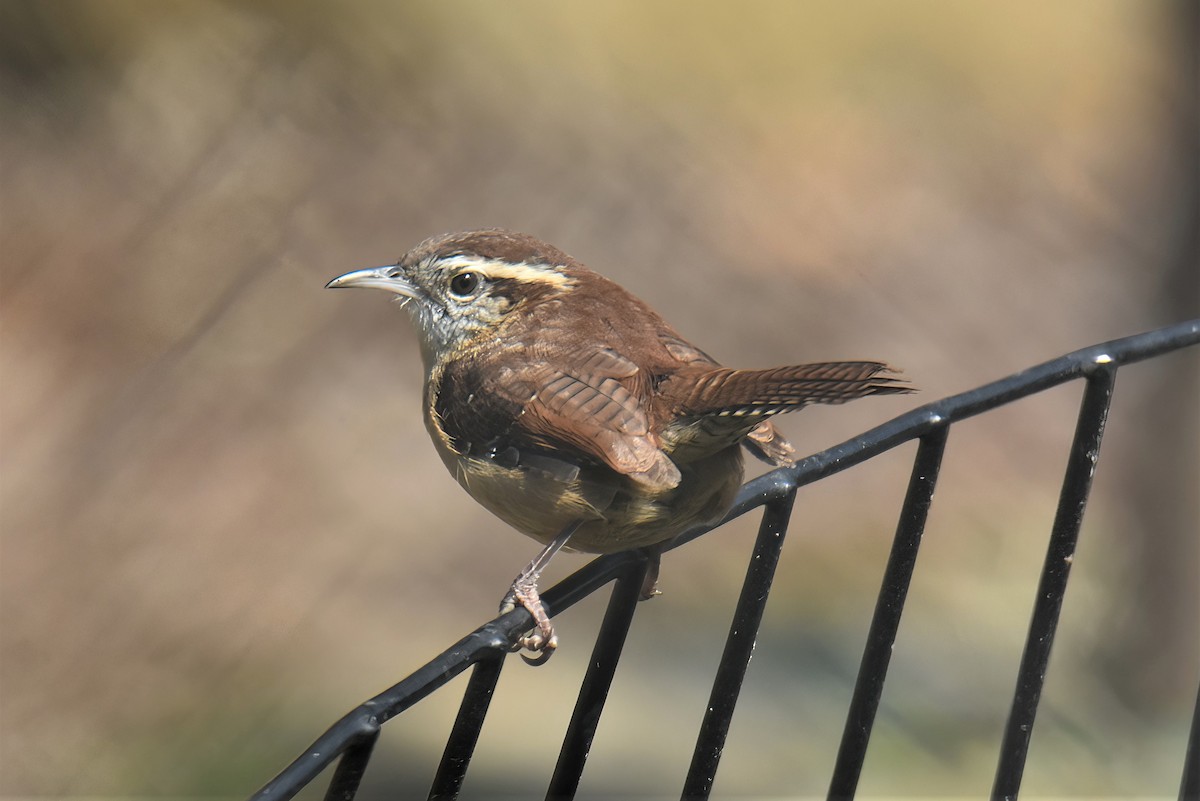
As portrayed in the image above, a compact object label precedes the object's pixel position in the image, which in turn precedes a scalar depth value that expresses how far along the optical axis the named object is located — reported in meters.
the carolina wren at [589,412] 4.17
